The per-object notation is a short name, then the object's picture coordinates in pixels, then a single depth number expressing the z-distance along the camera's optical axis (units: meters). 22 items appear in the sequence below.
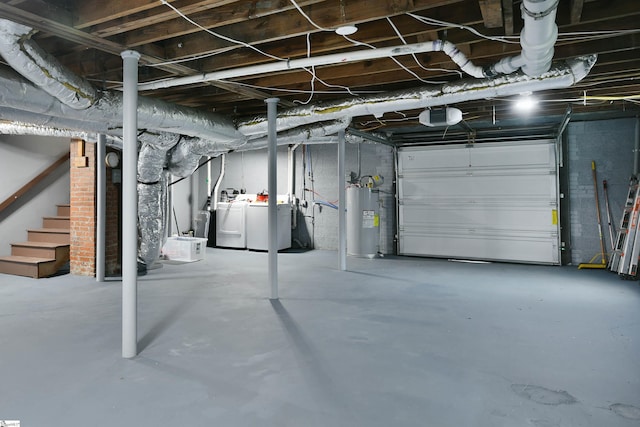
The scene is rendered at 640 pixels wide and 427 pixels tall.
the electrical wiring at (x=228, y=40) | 2.39
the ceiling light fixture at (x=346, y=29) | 2.66
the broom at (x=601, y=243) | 5.97
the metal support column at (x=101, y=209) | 5.19
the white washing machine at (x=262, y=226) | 7.88
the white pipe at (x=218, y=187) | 9.04
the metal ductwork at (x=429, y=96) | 3.27
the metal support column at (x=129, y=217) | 2.75
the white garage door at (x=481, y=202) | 6.39
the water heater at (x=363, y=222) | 7.09
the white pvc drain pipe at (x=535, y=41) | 2.01
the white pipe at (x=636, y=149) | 5.78
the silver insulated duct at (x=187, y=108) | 2.49
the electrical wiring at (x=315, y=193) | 8.21
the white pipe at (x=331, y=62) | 2.75
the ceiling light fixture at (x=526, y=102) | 4.66
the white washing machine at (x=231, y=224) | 8.16
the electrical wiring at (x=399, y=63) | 2.94
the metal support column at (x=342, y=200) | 5.80
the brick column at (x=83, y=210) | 5.48
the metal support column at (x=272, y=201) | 4.22
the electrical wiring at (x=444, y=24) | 2.62
